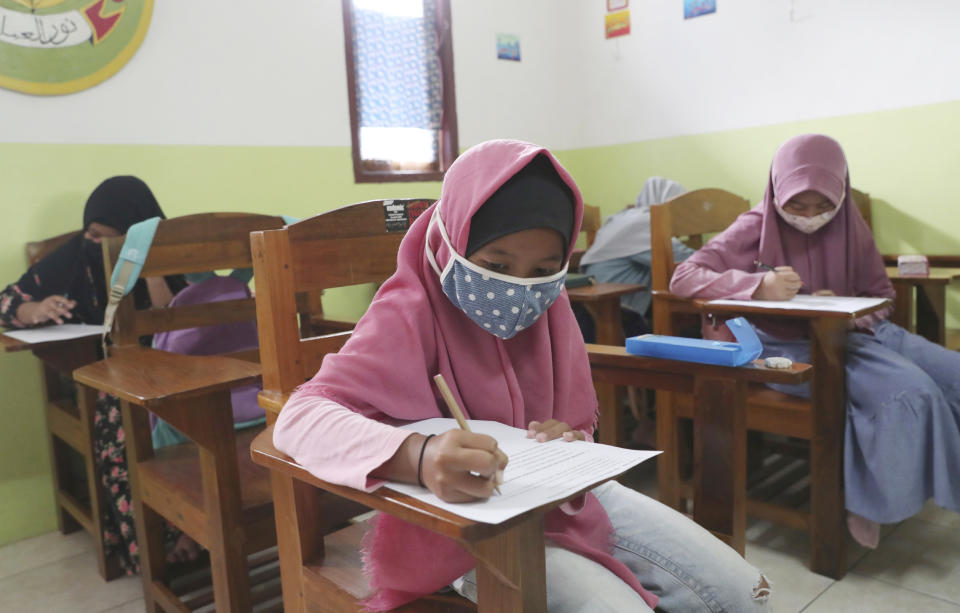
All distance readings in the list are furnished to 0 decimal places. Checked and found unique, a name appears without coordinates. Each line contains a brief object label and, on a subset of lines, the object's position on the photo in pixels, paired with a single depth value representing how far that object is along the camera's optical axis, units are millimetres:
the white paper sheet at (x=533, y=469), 672
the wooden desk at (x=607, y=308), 2347
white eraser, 1265
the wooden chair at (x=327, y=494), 721
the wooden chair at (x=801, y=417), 1848
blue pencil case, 1262
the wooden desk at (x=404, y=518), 666
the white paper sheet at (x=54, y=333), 1943
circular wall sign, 2361
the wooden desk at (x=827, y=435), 1841
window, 3328
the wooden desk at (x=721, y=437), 1277
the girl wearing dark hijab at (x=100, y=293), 2076
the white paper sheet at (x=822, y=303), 1741
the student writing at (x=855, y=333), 1812
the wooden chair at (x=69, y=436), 2121
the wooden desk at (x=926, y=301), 2350
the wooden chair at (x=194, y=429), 1398
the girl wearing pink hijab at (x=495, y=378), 898
